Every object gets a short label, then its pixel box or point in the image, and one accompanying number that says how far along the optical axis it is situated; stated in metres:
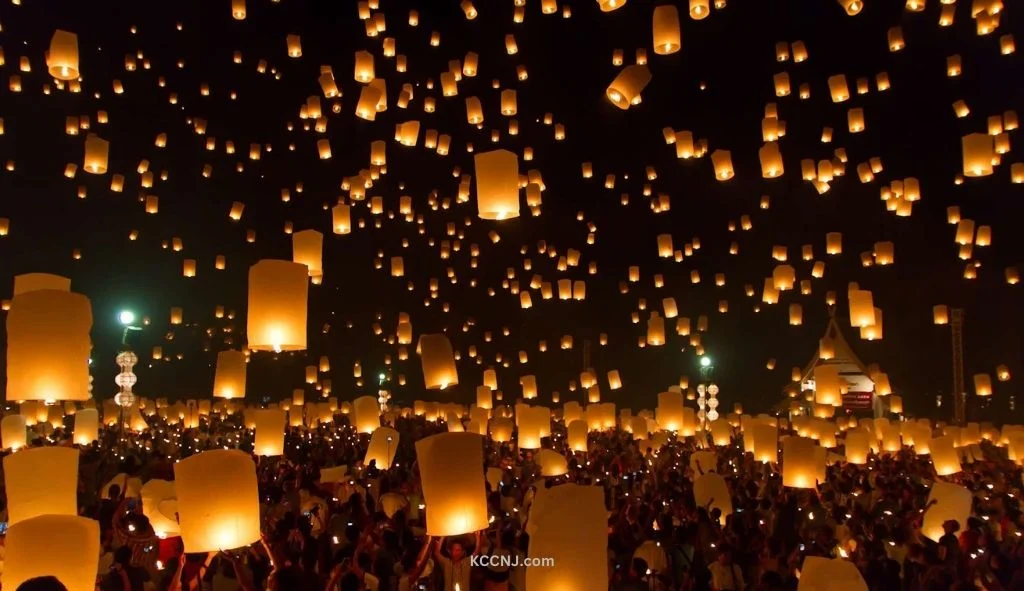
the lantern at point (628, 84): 7.98
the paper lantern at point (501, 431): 13.93
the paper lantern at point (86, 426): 11.93
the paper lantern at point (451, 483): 4.71
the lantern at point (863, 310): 12.30
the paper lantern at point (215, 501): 4.36
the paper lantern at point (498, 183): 6.75
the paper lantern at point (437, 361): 7.09
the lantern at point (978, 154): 10.47
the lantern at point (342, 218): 11.17
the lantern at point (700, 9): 8.44
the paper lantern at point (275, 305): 5.46
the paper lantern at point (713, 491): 7.74
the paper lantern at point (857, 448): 11.84
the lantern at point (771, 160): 11.72
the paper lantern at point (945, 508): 6.92
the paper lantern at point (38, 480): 5.08
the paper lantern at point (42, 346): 4.88
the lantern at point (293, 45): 14.06
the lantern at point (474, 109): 13.54
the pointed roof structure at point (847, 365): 24.39
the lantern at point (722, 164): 12.43
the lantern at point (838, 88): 12.94
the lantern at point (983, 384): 17.59
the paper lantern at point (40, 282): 6.10
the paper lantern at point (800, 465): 9.05
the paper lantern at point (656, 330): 16.80
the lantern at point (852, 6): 9.52
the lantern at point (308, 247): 7.91
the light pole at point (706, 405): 18.30
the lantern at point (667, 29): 8.27
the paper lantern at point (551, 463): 9.73
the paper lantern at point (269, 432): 9.30
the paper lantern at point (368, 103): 11.38
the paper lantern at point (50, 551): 3.61
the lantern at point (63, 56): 8.74
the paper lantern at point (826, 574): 3.86
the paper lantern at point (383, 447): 9.75
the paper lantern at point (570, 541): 4.05
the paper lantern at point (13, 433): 10.59
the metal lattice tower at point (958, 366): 19.25
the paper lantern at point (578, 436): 12.80
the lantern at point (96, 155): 11.52
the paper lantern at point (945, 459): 10.95
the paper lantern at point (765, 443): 11.44
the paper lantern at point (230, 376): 9.81
